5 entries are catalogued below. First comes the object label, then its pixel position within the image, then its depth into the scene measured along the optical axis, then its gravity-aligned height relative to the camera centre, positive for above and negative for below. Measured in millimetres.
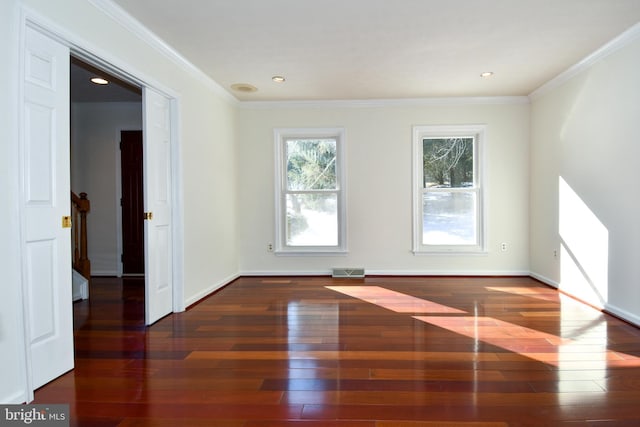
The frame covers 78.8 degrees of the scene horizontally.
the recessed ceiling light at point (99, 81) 4496 +1478
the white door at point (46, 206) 2191 +3
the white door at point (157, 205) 3430 +10
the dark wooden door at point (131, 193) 5863 +199
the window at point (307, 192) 5703 +199
